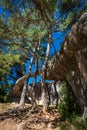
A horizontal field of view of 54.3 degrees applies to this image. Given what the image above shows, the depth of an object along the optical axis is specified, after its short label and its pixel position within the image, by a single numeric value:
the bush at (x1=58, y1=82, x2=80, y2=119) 3.33
